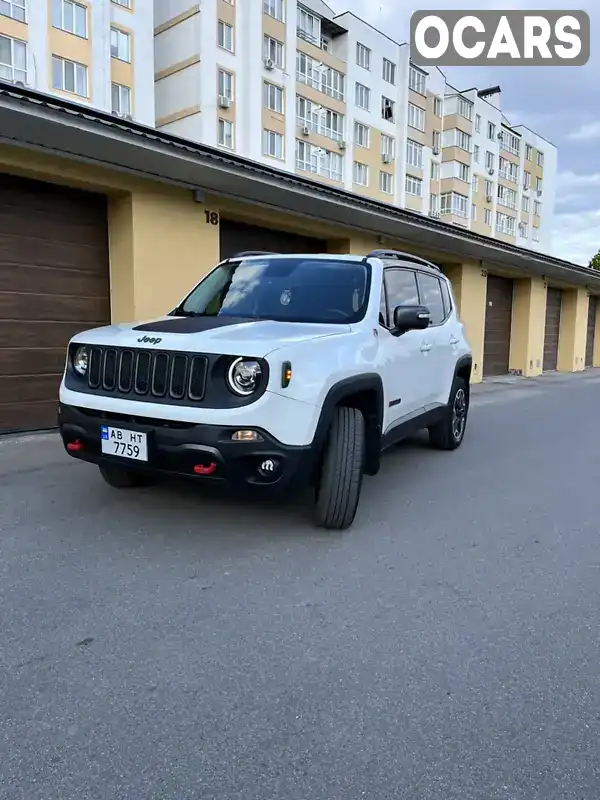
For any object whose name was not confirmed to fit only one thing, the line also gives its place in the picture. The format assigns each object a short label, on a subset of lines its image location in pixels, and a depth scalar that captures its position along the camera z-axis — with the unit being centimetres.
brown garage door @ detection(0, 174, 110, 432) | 678
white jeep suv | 339
